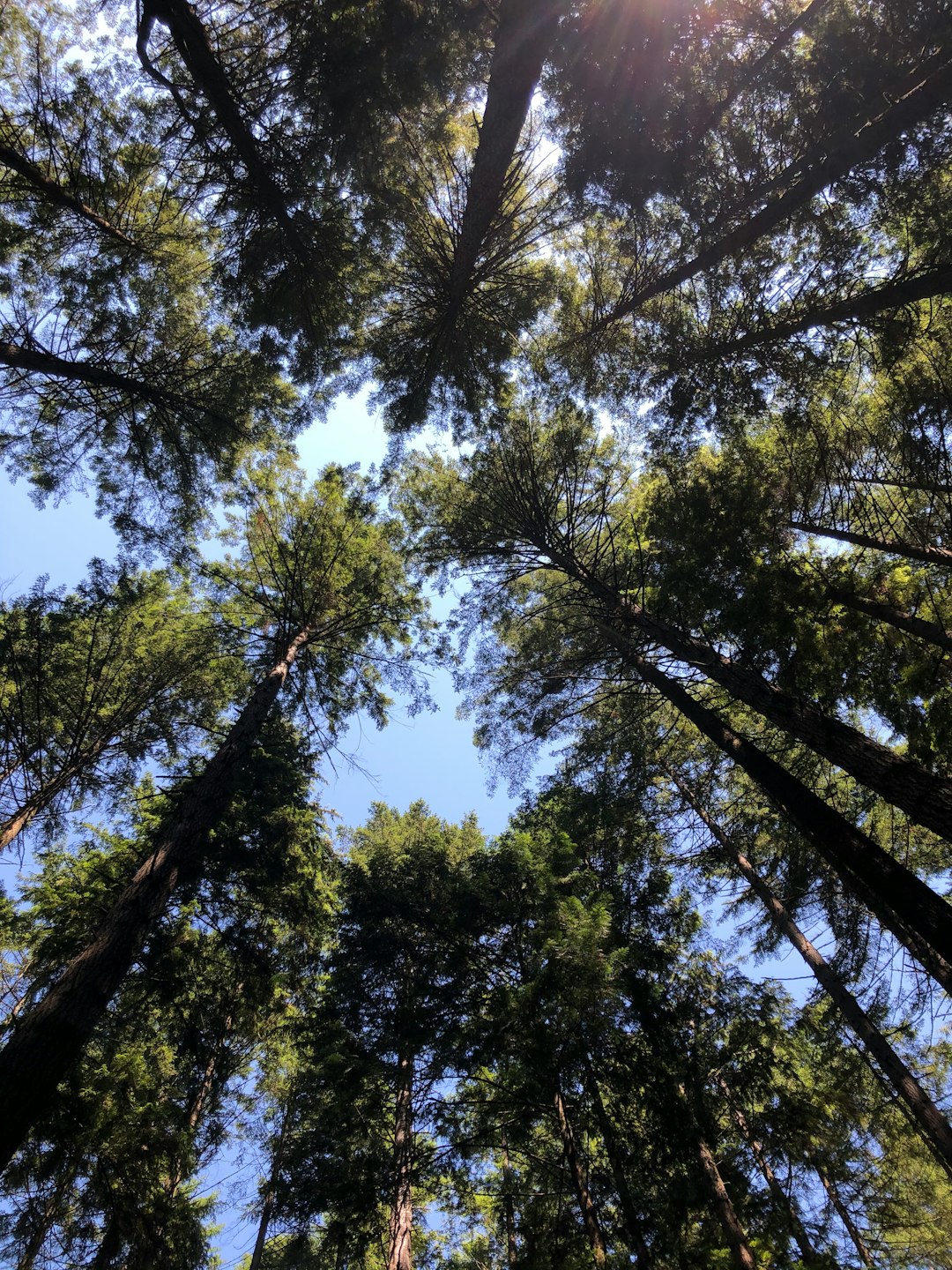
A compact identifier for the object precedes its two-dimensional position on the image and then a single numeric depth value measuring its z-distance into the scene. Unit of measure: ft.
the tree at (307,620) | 17.21
